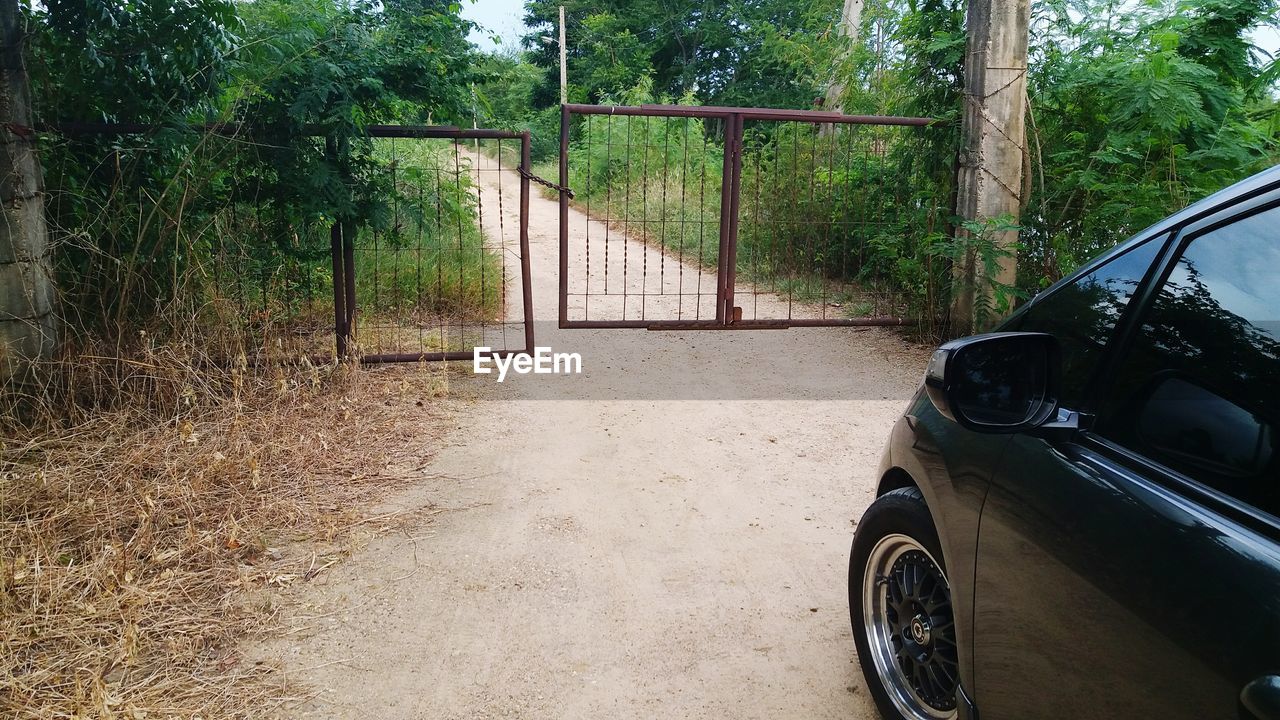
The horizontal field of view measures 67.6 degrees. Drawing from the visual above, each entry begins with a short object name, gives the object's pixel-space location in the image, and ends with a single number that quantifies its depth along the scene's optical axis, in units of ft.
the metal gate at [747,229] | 27.43
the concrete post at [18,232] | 18.80
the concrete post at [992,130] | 25.94
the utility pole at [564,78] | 106.03
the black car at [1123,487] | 5.32
